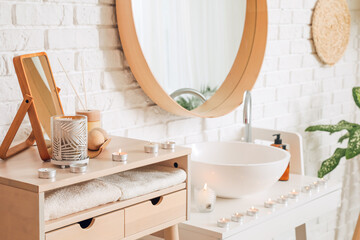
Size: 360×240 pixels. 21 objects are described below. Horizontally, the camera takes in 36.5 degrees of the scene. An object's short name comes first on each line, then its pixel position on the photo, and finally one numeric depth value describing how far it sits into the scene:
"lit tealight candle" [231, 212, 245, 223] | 1.49
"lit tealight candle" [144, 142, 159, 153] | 1.21
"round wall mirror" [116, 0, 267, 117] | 1.66
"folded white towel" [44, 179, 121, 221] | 1.01
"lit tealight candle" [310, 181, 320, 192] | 1.82
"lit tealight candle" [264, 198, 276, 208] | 1.61
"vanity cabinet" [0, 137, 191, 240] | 0.97
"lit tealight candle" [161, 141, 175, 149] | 1.24
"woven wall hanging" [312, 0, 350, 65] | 2.47
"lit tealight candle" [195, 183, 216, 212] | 1.55
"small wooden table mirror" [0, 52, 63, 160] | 1.10
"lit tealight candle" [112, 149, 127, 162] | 1.13
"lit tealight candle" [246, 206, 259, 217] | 1.54
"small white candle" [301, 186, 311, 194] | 1.79
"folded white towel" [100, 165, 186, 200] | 1.15
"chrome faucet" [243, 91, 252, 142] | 1.96
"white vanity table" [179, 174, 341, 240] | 1.46
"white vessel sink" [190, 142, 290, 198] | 1.57
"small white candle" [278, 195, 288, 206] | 1.65
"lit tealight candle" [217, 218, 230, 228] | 1.44
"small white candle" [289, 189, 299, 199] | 1.71
